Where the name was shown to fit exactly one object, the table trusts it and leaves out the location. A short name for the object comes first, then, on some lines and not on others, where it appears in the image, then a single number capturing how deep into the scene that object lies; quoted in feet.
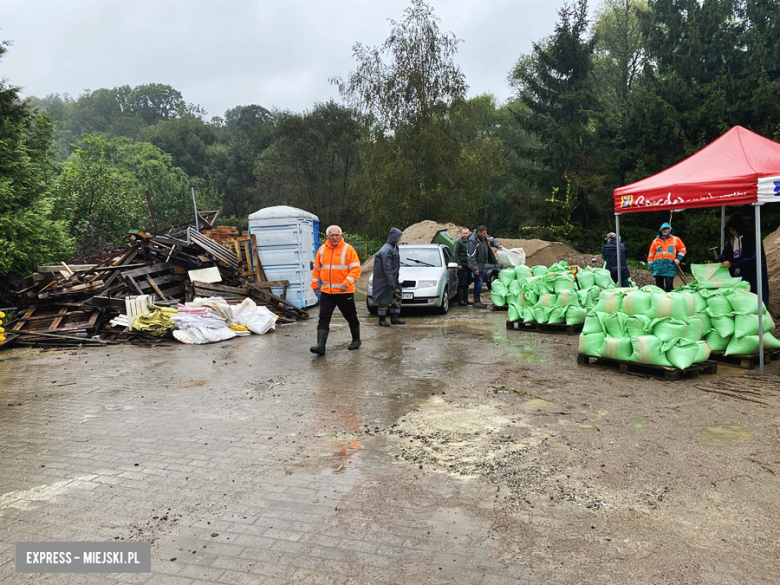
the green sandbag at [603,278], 32.94
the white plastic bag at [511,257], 48.03
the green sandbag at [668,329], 20.79
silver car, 38.96
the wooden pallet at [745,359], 22.21
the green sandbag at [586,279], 32.76
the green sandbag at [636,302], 21.71
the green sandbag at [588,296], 31.55
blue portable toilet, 44.06
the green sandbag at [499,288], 40.11
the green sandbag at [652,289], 21.78
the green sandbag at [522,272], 38.55
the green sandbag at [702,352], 20.85
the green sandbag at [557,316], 31.53
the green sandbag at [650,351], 20.80
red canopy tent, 20.94
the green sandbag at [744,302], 22.26
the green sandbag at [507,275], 39.17
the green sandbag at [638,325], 21.40
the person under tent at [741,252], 24.79
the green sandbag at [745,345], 22.24
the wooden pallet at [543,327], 31.24
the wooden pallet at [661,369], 20.51
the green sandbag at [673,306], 21.02
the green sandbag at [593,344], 22.97
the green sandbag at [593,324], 23.22
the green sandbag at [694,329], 21.15
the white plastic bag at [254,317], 35.17
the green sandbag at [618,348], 21.79
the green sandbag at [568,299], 31.48
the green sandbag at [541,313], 31.99
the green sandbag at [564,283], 31.86
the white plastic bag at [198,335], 32.32
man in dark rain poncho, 33.37
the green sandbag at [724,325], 22.68
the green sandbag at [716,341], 23.06
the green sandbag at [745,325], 22.20
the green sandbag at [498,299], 40.52
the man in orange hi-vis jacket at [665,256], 36.81
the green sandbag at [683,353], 20.34
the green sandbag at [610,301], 22.62
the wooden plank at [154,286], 36.22
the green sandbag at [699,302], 23.50
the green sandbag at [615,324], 22.22
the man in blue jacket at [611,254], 43.60
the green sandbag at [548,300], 31.89
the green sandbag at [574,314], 31.01
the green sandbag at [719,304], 22.75
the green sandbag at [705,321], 23.47
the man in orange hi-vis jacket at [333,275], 26.81
